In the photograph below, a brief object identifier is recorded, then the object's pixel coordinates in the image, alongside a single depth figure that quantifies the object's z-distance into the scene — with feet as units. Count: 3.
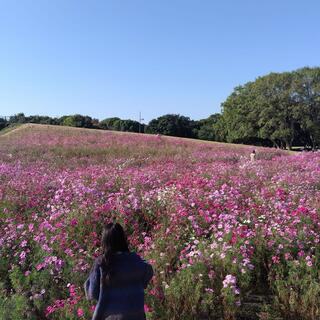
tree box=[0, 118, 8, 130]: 192.51
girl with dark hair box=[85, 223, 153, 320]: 7.95
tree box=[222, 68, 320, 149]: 130.94
